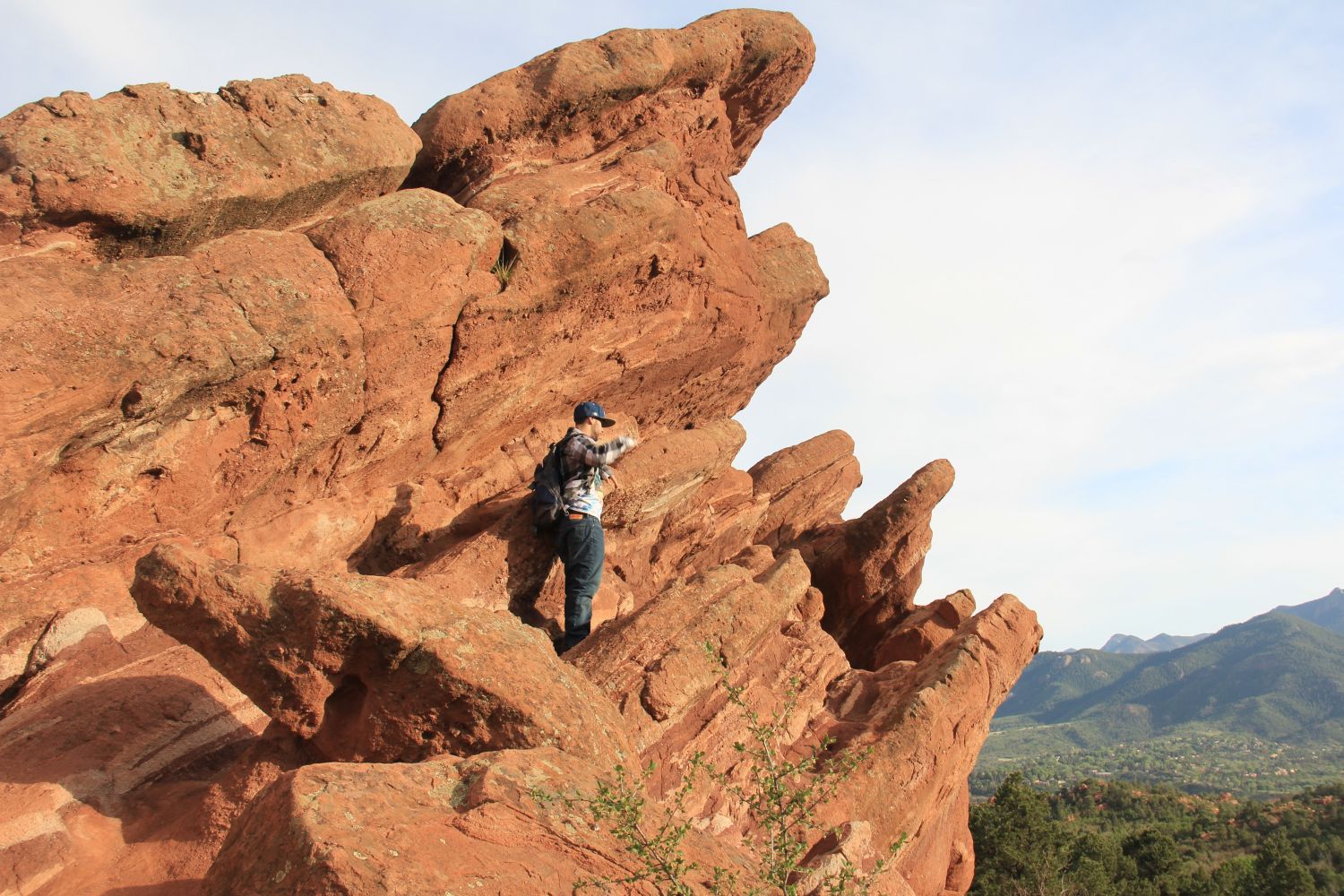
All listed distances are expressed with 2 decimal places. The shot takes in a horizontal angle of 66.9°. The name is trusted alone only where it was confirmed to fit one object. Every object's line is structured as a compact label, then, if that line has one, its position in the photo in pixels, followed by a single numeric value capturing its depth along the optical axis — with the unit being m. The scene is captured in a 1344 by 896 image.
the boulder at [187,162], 11.02
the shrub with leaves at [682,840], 6.56
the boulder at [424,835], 5.52
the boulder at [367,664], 8.02
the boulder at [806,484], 21.25
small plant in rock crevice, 13.97
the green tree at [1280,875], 43.72
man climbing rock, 12.45
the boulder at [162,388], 9.92
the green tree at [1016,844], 38.38
